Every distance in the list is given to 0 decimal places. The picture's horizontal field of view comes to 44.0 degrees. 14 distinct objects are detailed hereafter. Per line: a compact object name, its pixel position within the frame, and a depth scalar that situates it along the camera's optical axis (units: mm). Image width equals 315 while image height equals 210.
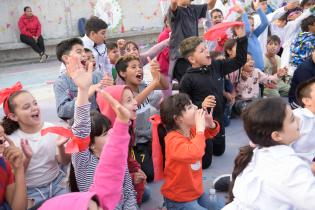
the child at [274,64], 5277
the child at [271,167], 1453
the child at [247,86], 4579
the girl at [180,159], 2396
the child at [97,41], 4402
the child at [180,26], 4258
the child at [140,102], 3168
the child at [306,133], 2375
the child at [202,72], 3447
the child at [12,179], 1979
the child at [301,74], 3371
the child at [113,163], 1742
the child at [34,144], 2332
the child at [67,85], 3205
